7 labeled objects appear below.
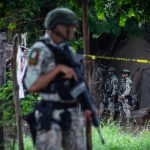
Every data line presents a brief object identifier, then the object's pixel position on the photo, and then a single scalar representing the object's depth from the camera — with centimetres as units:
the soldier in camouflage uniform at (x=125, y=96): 3106
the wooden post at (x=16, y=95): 1303
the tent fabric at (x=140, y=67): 3341
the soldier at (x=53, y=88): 870
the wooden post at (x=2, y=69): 1388
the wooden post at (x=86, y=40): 1253
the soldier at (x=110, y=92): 3247
